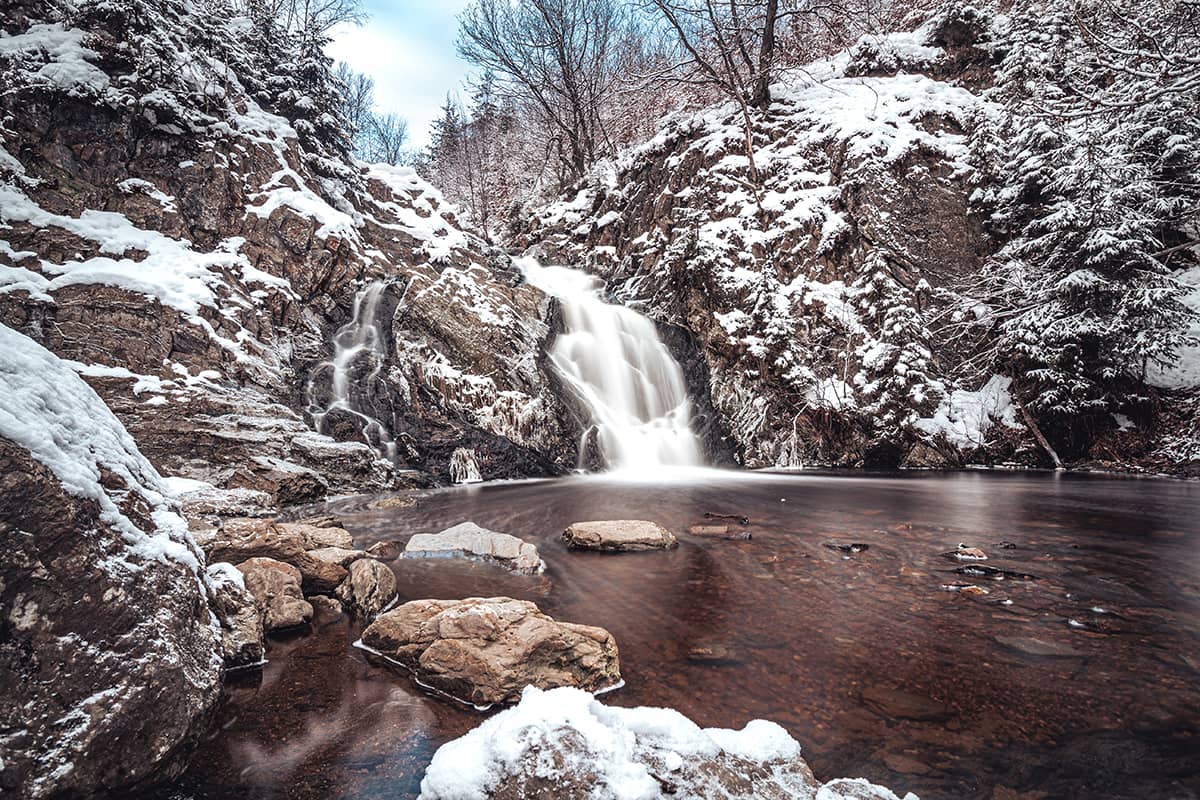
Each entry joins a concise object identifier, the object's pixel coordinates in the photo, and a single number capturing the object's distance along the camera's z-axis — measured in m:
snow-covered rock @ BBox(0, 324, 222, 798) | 1.55
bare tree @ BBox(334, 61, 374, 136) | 26.33
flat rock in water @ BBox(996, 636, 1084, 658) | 2.90
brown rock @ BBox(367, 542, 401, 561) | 4.81
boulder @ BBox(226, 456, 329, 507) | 7.21
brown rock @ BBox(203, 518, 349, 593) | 3.71
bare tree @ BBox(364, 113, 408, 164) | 29.58
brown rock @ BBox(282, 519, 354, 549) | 4.49
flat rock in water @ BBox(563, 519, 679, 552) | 5.15
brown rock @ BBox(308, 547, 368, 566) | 3.92
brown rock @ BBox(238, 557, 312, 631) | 3.18
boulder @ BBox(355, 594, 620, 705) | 2.45
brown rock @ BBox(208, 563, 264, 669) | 2.64
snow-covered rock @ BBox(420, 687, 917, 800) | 1.50
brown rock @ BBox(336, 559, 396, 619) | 3.52
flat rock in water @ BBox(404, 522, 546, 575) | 4.68
